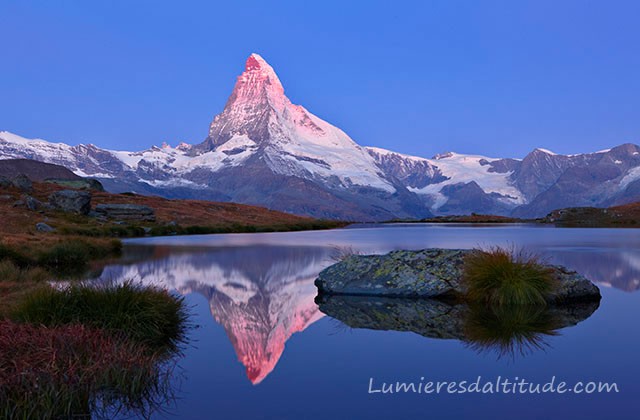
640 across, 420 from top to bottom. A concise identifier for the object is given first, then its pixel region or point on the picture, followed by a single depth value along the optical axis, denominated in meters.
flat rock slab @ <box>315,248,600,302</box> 19.97
